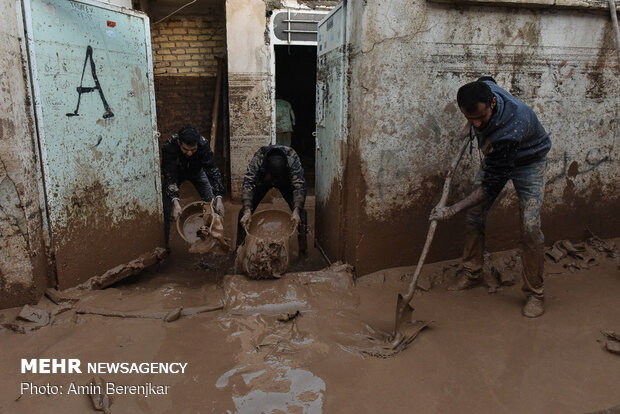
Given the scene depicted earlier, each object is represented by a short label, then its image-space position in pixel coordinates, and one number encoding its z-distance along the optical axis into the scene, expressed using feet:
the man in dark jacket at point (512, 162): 10.22
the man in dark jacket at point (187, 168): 14.89
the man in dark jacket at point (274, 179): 15.10
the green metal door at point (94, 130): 11.59
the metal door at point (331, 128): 13.10
